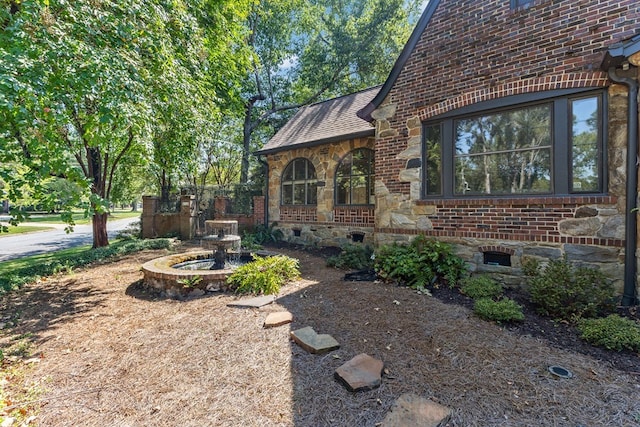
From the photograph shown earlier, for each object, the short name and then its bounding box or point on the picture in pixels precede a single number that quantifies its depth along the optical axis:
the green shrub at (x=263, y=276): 4.84
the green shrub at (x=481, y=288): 4.37
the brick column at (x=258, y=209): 10.80
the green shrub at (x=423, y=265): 5.05
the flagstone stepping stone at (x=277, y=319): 3.57
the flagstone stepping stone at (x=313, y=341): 2.99
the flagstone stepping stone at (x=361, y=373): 2.43
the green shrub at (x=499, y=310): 3.58
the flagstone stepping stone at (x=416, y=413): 2.05
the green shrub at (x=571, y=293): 3.66
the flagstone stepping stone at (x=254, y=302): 4.26
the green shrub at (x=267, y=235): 9.96
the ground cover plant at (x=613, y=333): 2.95
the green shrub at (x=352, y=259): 6.59
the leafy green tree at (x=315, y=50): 17.22
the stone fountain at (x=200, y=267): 4.93
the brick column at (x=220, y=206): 11.84
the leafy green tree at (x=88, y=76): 3.63
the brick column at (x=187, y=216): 11.53
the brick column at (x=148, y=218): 11.98
